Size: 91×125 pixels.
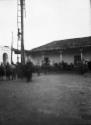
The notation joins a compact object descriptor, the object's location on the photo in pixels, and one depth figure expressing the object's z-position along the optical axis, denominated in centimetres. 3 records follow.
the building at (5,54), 2398
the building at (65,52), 2023
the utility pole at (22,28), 1364
